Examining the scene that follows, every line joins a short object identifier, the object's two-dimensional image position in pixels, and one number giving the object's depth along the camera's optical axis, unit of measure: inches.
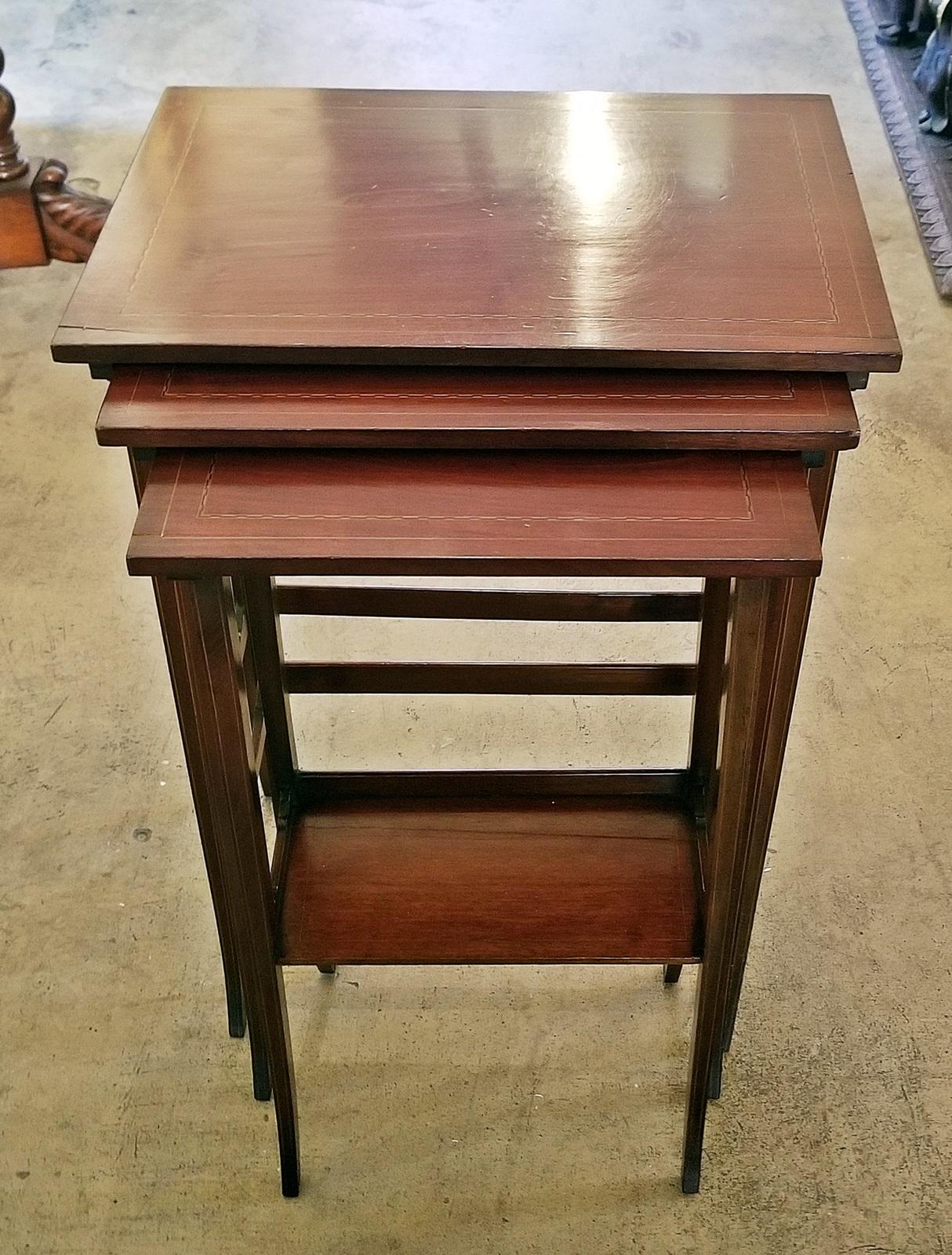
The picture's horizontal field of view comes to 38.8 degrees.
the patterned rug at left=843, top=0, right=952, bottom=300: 102.9
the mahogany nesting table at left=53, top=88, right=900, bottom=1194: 34.6
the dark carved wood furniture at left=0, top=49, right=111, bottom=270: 93.7
